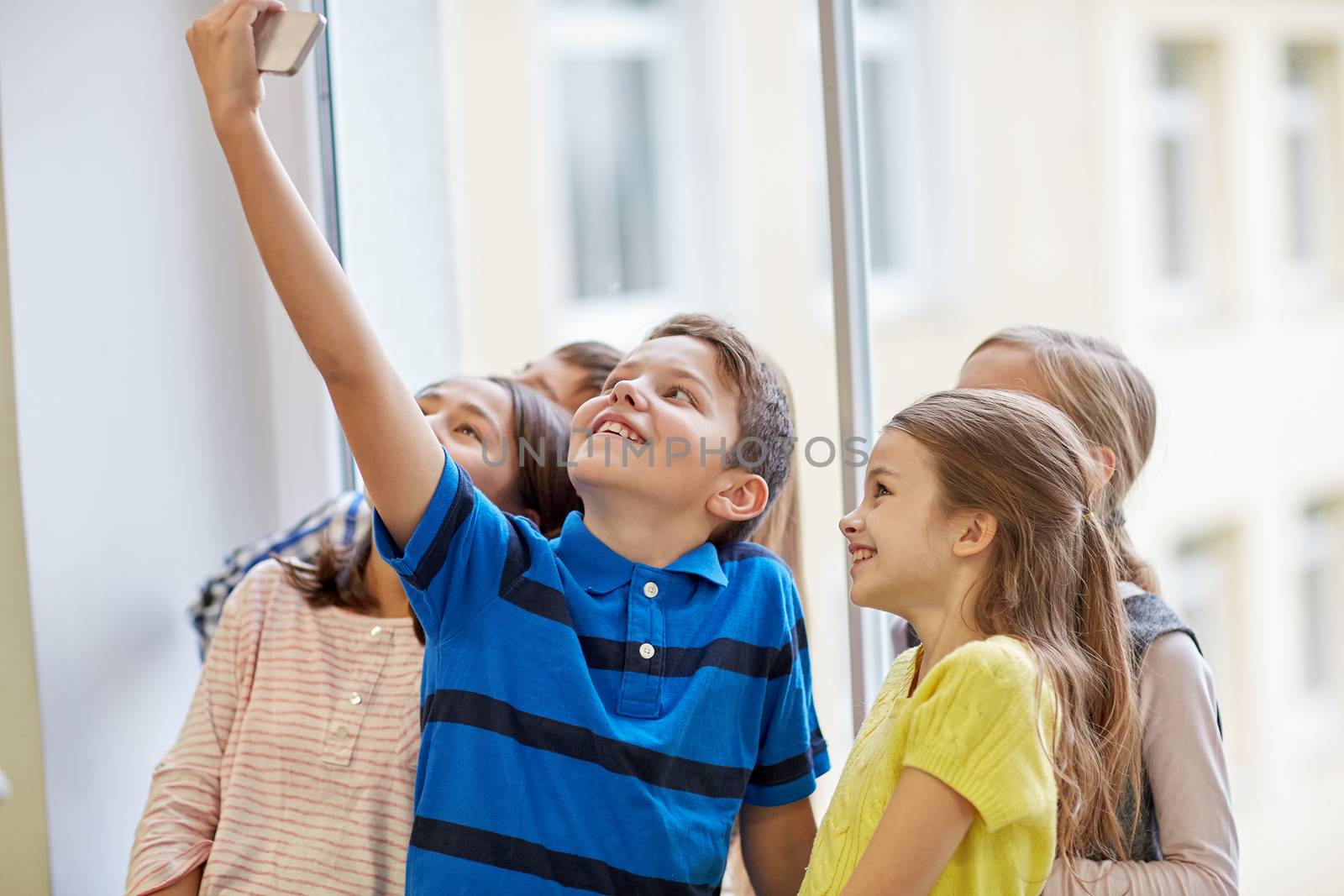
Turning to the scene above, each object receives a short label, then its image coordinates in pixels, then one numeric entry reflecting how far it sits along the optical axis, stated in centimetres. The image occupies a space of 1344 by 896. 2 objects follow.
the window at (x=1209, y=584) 550
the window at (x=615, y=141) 590
